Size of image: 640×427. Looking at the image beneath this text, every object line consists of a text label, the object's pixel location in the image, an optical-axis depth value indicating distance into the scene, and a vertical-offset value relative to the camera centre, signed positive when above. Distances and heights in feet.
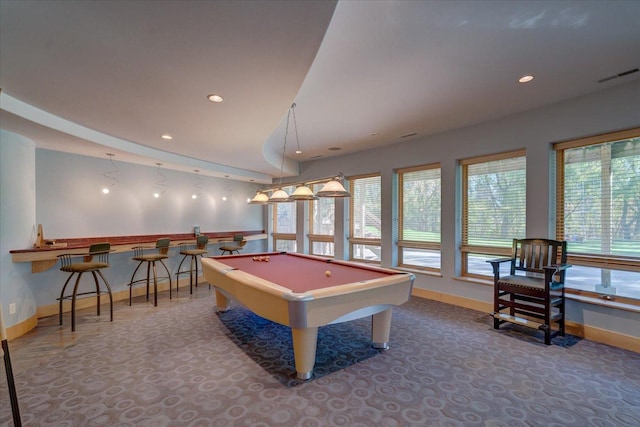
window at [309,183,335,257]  22.34 -1.03
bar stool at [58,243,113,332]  11.63 -2.23
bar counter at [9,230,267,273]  11.45 -1.60
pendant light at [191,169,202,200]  21.09 +1.92
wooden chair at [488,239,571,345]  10.48 -2.85
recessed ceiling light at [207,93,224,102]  9.07 +3.76
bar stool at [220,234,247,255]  19.04 -2.26
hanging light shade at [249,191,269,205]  14.07 +0.70
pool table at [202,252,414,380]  7.29 -2.32
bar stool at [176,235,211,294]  16.72 -2.29
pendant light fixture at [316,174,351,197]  10.91 +0.89
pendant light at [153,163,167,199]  18.70 +1.85
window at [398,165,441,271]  16.53 -0.26
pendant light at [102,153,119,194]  16.11 +2.14
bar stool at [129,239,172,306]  14.57 -2.28
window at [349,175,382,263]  19.39 -0.38
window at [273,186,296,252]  25.55 -1.21
